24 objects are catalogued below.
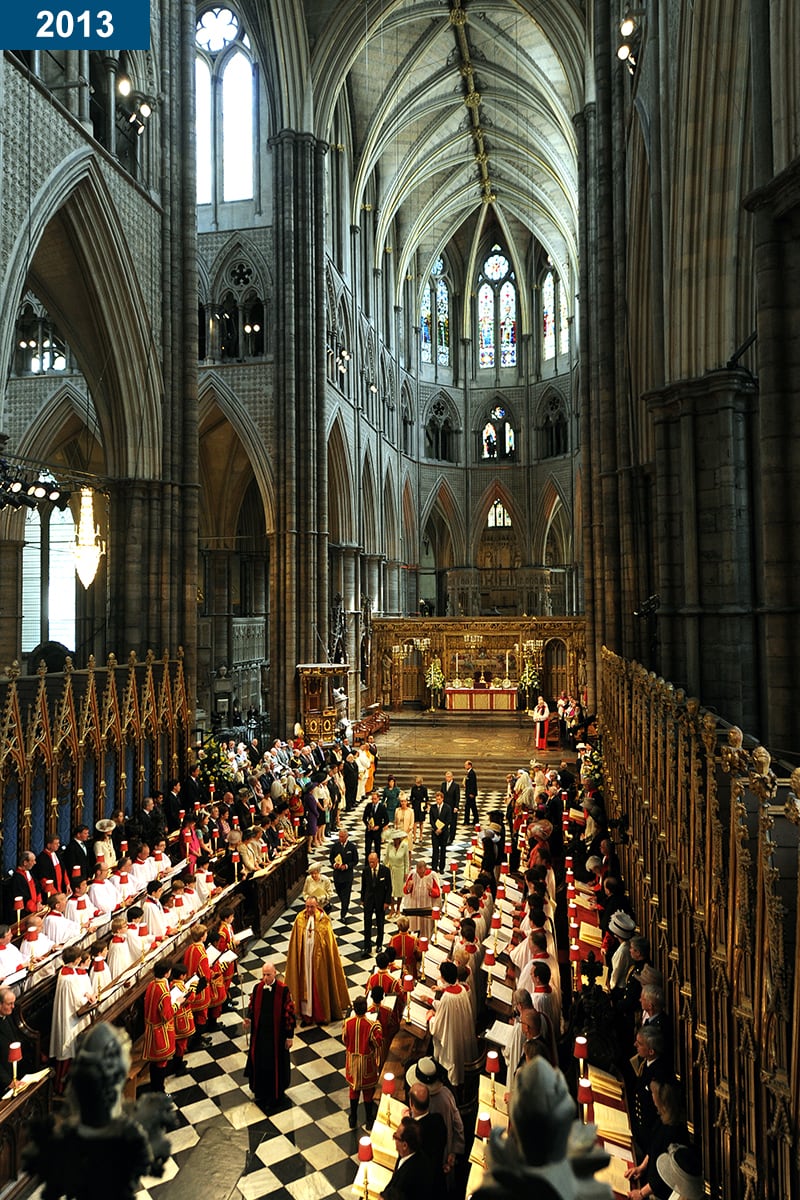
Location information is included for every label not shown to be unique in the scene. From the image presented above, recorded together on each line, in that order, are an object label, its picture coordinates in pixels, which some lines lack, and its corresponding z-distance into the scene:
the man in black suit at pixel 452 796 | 15.33
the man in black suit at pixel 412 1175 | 4.87
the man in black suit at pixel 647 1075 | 4.59
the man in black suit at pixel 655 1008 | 5.31
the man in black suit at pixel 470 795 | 17.20
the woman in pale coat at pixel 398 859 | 12.77
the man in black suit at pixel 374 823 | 14.02
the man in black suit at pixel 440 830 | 14.26
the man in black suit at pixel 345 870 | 12.27
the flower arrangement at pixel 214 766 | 16.72
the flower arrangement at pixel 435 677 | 31.58
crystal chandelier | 12.05
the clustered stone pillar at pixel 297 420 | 25.30
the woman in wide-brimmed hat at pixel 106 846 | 10.79
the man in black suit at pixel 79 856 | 10.73
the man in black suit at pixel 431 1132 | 4.97
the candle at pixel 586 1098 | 4.84
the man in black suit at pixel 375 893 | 11.24
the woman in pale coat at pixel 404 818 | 14.14
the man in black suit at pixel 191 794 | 15.55
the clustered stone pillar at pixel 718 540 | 10.05
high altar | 31.06
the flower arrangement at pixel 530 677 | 31.33
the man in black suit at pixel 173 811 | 14.30
